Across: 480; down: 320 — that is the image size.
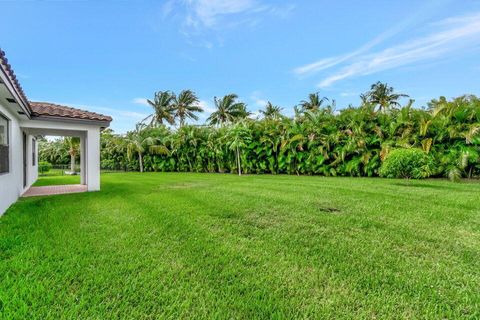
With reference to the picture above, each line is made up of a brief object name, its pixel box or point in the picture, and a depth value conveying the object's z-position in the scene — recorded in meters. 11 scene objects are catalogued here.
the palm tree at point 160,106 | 39.59
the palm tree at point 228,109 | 39.19
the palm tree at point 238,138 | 17.38
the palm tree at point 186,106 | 40.62
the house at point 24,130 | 5.89
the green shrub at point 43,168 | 23.41
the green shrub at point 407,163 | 9.82
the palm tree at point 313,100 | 40.19
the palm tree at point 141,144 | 22.55
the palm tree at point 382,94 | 37.34
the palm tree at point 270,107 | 36.71
